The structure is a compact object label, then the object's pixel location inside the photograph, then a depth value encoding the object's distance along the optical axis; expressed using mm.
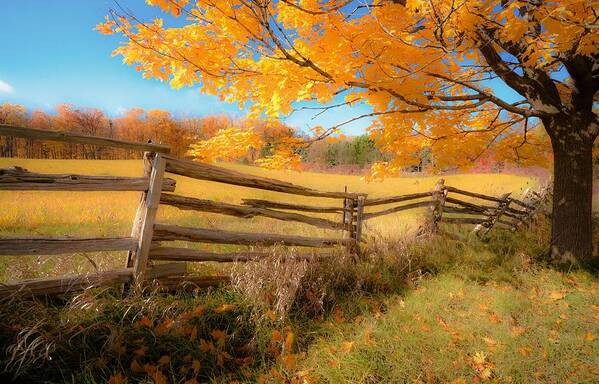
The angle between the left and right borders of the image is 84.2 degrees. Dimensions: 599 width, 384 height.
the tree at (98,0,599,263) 3818
